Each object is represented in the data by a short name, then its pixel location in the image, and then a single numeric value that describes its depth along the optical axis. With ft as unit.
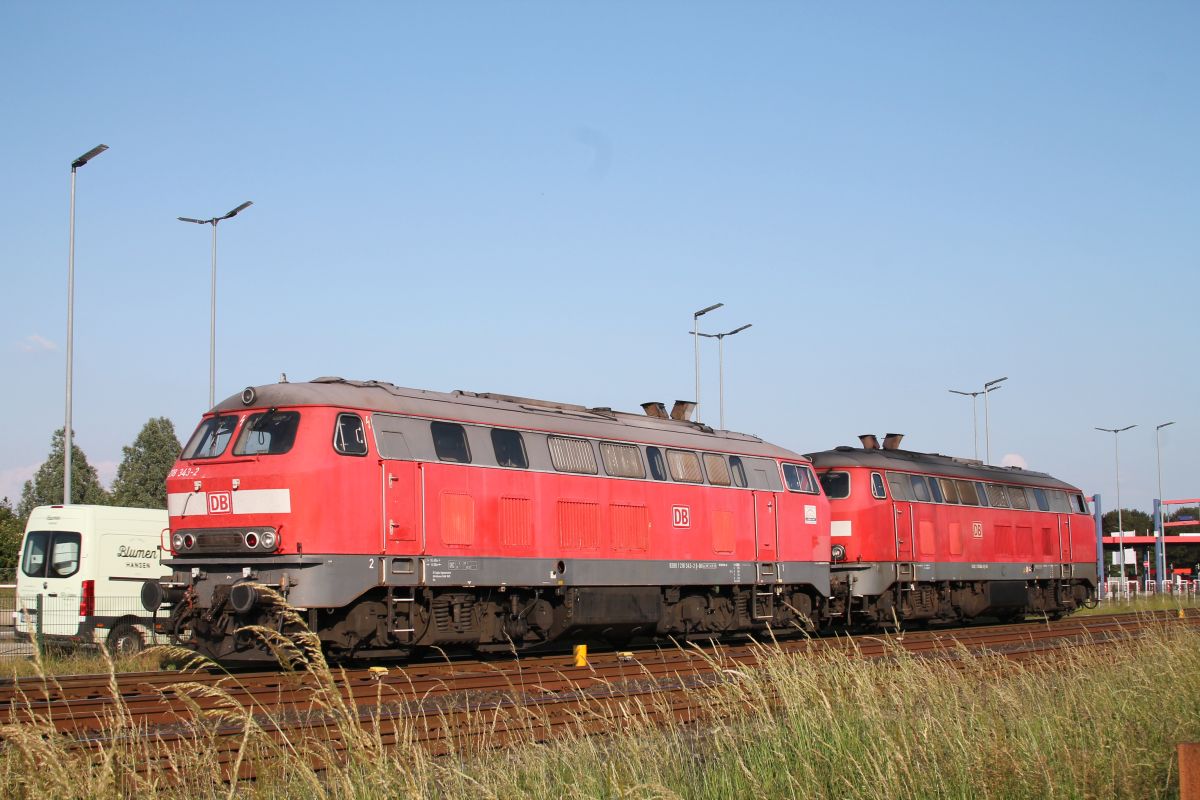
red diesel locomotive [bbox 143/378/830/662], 53.26
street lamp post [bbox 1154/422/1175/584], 175.42
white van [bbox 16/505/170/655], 75.92
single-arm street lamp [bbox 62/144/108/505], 84.28
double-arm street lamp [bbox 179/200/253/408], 100.94
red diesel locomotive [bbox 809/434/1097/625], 90.63
